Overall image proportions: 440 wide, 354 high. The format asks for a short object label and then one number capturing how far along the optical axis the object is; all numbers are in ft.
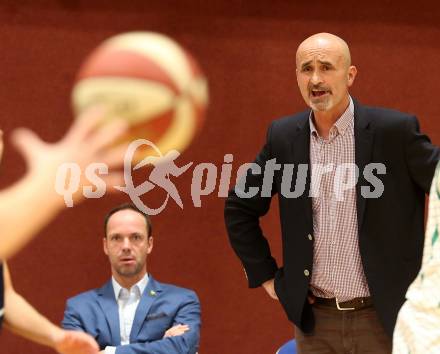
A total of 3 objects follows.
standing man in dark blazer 28.58
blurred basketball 22.33
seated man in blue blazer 34.32
